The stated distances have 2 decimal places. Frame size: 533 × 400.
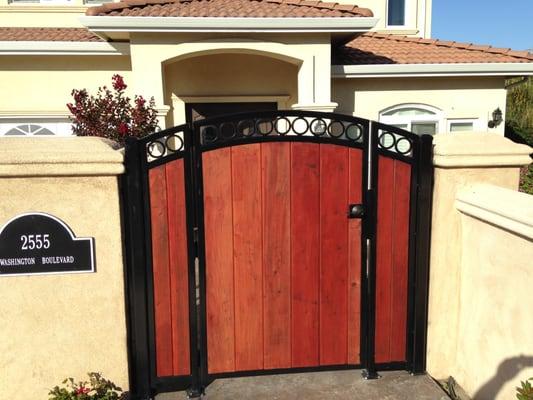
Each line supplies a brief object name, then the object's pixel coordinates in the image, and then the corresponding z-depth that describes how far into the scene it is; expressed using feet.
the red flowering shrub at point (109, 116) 19.08
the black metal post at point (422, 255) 12.84
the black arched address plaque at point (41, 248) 11.16
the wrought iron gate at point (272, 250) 12.05
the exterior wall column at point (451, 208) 12.67
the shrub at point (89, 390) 10.94
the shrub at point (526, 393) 8.21
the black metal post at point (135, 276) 11.70
